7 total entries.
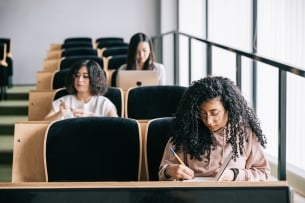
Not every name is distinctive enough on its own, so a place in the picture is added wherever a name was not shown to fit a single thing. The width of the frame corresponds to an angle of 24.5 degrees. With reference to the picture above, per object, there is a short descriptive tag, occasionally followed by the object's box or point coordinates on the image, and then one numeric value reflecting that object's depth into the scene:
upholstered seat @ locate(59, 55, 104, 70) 6.61
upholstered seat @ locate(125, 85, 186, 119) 4.46
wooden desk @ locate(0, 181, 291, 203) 1.16
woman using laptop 6.19
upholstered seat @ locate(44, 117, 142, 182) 3.10
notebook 2.25
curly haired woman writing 2.57
